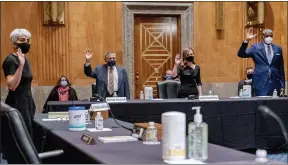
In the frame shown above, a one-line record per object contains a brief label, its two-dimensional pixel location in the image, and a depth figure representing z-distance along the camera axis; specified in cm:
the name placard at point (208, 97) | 543
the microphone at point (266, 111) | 152
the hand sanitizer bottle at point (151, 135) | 221
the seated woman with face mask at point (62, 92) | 685
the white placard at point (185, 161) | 172
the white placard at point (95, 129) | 279
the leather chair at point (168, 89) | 643
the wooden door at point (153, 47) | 871
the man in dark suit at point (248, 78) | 744
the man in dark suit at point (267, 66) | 616
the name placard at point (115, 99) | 510
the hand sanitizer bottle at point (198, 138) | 172
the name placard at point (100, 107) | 323
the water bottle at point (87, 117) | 328
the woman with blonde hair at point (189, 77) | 599
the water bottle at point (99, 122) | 284
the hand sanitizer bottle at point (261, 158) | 166
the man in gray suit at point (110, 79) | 594
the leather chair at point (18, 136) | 179
